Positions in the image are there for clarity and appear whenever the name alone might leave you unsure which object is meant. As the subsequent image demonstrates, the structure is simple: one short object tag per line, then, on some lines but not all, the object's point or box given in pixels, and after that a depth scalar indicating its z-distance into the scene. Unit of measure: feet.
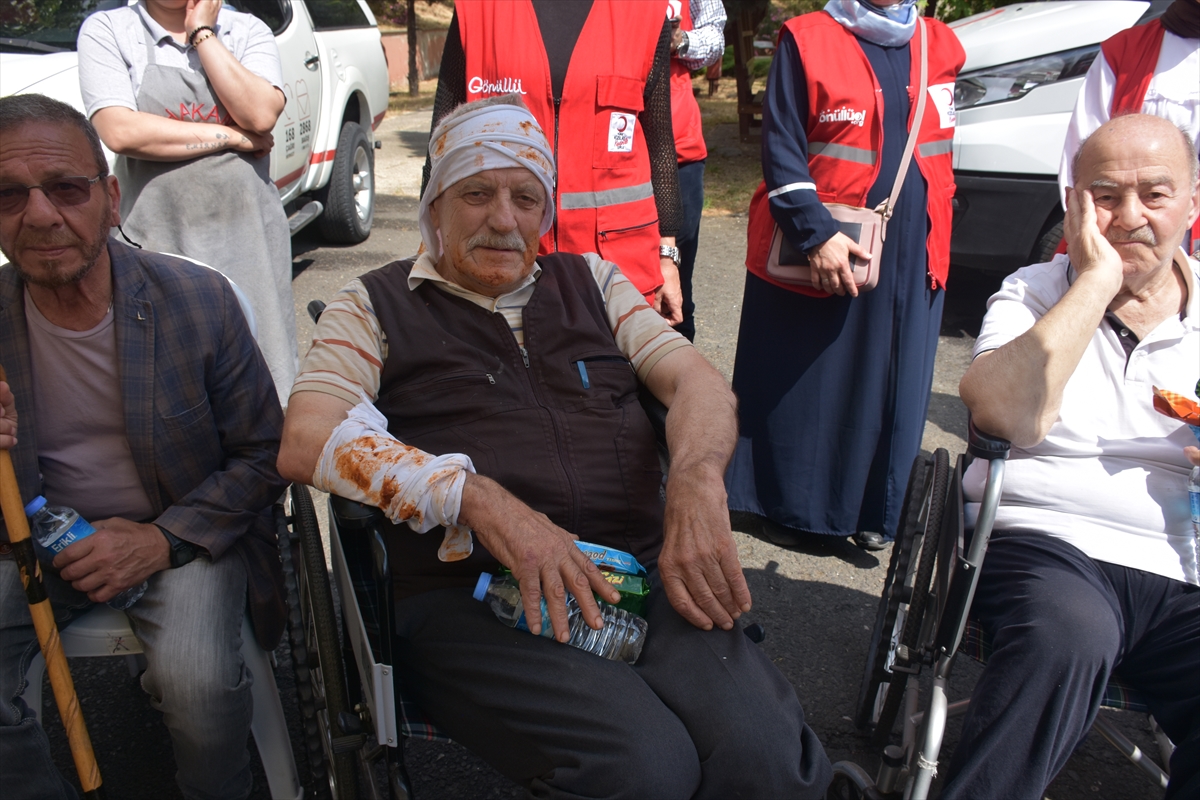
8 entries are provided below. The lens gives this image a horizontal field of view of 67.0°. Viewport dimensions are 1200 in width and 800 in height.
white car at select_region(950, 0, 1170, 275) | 15.84
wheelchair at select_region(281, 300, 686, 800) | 5.56
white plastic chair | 6.42
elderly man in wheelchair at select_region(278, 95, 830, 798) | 5.47
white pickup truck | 13.74
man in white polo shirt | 5.86
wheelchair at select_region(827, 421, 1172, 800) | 6.09
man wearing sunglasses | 6.13
